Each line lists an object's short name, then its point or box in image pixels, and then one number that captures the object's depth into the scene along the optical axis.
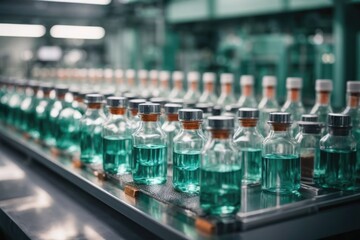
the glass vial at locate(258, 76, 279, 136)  2.11
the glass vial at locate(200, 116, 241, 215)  1.15
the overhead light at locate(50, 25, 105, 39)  6.05
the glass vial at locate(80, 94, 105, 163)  1.83
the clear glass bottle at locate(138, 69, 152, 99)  3.31
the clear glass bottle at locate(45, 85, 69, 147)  2.21
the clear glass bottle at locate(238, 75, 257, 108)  2.29
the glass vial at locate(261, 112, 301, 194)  1.33
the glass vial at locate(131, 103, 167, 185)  1.46
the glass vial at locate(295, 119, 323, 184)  1.44
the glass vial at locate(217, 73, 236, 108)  2.49
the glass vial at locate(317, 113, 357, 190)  1.38
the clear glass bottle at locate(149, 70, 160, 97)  3.26
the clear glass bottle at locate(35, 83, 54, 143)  2.39
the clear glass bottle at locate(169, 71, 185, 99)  2.94
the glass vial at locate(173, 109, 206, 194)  1.39
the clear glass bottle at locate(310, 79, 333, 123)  1.78
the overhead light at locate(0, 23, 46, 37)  7.49
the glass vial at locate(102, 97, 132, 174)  1.63
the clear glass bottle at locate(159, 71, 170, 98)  3.04
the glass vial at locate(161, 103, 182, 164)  1.58
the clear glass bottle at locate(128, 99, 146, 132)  1.63
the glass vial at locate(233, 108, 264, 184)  1.44
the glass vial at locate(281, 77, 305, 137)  1.87
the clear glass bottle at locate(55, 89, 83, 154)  2.11
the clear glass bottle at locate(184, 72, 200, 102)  2.83
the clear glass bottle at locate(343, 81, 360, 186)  1.62
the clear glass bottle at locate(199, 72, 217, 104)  2.66
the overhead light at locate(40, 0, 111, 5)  3.42
